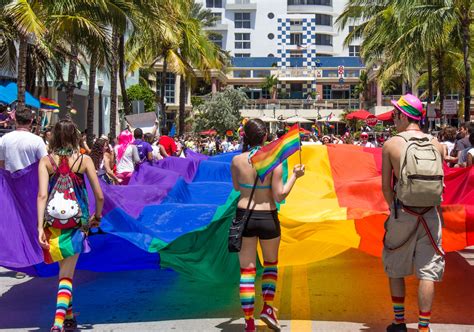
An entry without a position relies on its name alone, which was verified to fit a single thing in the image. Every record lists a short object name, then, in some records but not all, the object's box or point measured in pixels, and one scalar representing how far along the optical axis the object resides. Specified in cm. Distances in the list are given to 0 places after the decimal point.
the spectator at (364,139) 2191
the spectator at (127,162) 1266
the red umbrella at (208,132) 6278
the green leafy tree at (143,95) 5718
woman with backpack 588
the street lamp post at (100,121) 3750
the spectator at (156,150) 1477
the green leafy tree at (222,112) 6719
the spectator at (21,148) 830
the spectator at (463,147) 1070
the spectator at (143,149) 1296
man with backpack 549
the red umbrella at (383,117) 3994
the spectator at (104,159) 1231
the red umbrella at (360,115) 4394
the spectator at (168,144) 1752
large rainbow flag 679
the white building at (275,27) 9662
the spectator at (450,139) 1425
